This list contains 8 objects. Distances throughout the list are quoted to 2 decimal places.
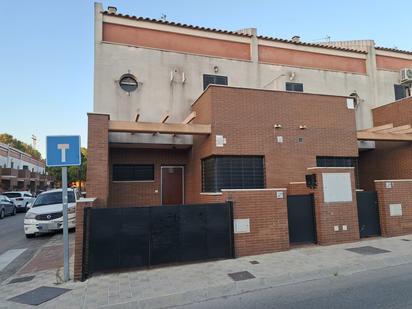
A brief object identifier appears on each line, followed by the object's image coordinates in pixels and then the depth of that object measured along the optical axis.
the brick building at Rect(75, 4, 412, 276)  9.21
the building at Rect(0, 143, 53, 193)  39.41
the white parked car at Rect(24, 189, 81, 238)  11.77
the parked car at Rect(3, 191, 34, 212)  26.55
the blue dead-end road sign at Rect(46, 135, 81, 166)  6.68
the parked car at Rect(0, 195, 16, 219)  21.16
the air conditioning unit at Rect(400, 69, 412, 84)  15.86
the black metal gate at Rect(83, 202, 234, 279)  6.81
